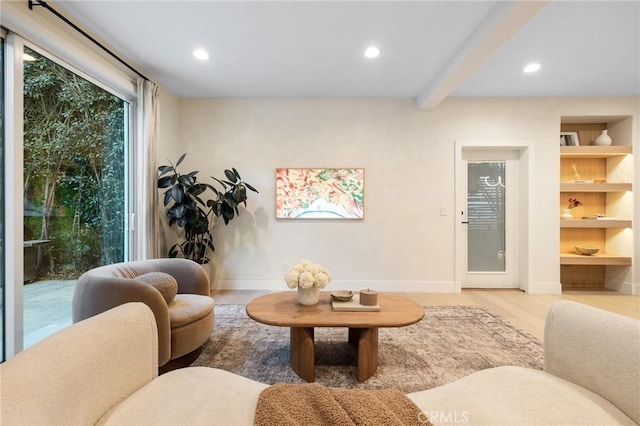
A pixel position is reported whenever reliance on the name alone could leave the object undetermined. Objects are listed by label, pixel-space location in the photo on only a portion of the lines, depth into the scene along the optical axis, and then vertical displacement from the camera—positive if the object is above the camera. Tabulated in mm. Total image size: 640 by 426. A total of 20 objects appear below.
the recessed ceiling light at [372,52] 2668 +1632
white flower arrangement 1967 -464
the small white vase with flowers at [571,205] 3943 +117
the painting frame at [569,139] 3926 +1078
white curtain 3082 +403
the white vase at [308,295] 2022 -616
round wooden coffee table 1731 -695
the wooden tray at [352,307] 1916 -669
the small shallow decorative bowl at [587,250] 3764 -518
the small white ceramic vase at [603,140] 3819 +1042
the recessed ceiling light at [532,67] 2984 +1642
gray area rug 1864 -1120
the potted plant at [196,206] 3268 +106
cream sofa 791 -628
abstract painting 3916 +301
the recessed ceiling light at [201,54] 2743 +1655
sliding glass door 2070 +254
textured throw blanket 883 -671
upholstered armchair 1709 -592
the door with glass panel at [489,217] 4004 -56
